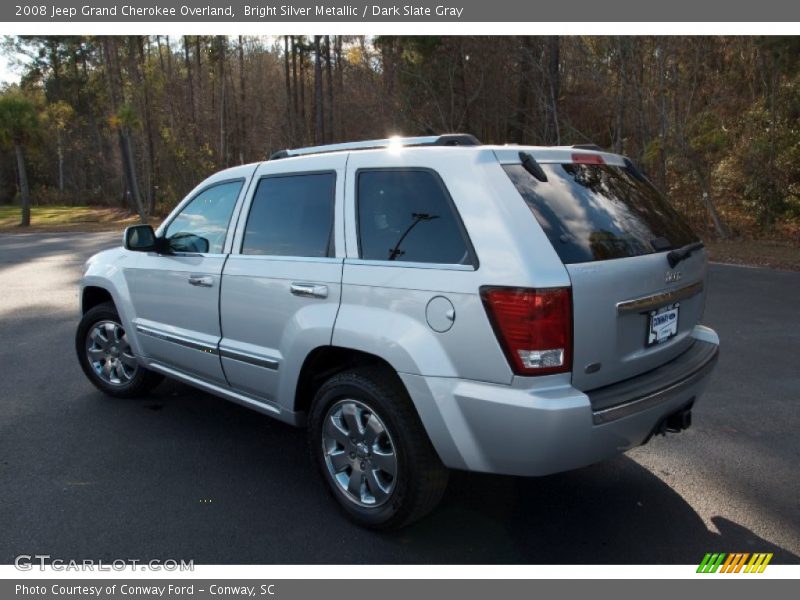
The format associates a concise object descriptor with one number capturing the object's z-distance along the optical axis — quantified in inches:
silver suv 104.3
